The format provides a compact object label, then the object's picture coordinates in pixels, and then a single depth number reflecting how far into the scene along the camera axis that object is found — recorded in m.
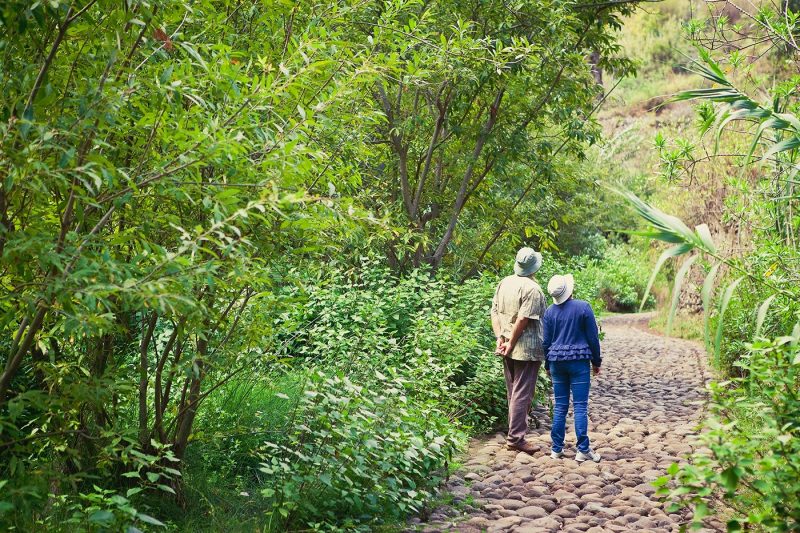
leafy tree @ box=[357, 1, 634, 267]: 10.04
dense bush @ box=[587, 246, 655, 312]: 29.34
